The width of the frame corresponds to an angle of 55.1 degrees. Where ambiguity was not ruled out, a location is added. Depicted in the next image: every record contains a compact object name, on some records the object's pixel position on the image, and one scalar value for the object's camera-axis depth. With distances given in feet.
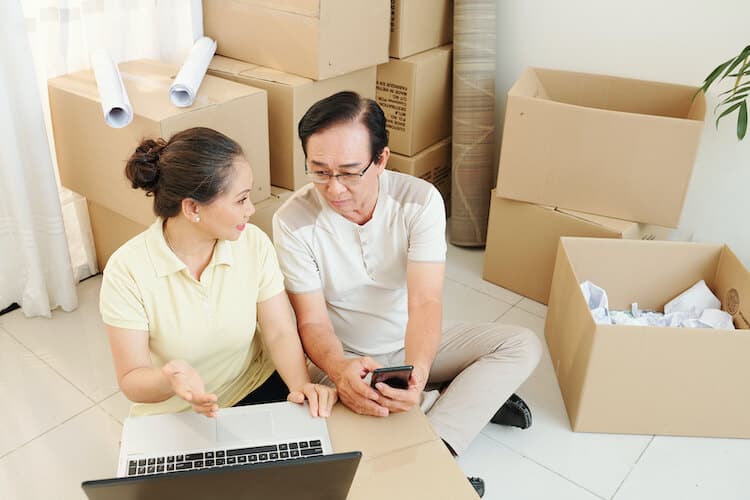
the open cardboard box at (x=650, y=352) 6.04
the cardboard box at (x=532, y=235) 7.80
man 5.03
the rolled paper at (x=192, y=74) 6.76
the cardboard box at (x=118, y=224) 7.58
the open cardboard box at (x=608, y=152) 7.29
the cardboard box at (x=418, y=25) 8.67
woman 4.34
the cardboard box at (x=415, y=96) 9.04
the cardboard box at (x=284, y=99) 7.52
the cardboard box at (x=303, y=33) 7.44
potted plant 6.81
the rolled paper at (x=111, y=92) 6.49
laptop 2.92
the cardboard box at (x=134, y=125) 6.76
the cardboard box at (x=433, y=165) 9.49
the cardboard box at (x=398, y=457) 3.50
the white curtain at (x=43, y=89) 6.83
